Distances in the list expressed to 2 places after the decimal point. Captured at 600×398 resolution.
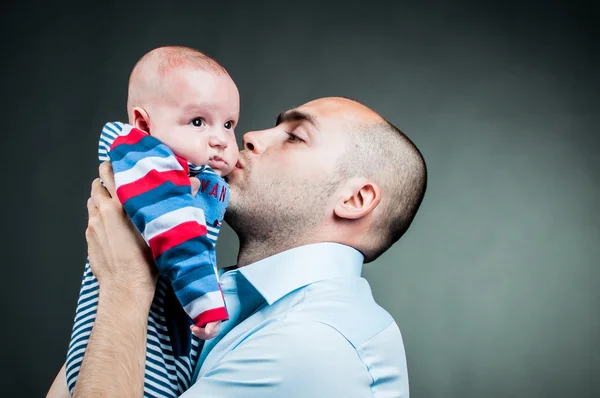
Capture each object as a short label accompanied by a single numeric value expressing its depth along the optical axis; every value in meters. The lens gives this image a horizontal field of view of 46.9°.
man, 1.40
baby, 1.38
